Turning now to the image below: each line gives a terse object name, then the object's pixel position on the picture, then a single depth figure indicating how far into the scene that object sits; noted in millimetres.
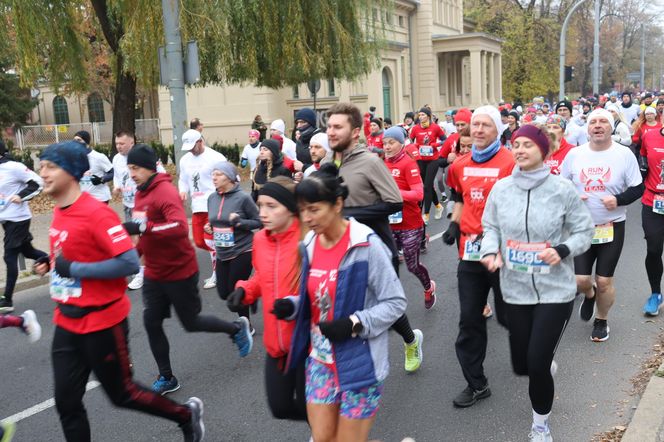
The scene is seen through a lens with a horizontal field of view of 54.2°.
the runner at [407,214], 6309
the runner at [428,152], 11695
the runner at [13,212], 7324
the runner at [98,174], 8977
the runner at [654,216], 6023
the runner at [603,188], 5281
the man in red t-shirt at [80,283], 3422
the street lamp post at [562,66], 25788
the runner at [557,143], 6098
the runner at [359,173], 4527
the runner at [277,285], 3326
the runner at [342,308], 2971
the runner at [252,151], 11023
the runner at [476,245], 4367
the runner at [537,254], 3613
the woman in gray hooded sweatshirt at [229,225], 5547
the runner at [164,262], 4594
